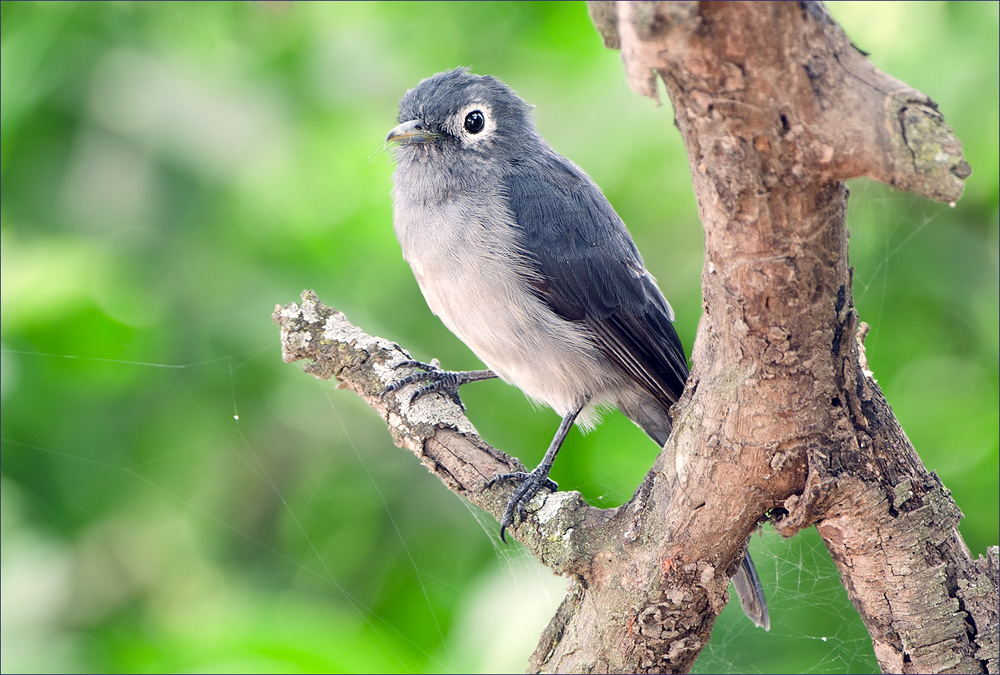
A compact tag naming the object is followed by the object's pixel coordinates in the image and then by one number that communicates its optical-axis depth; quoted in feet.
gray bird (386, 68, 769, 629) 13.43
